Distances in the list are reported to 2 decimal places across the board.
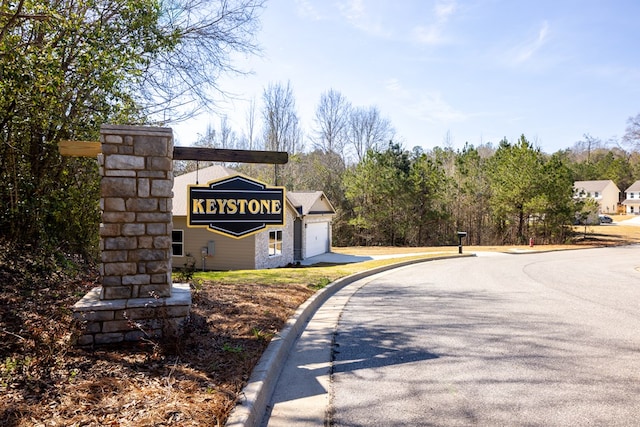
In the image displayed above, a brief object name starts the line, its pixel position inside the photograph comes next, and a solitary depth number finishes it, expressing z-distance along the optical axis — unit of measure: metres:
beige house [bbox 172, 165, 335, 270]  18.33
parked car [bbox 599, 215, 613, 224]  54.72
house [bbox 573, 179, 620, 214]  67.56
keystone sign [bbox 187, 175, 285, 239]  6.89
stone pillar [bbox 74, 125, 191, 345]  4.85
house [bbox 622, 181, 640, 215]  67.31
